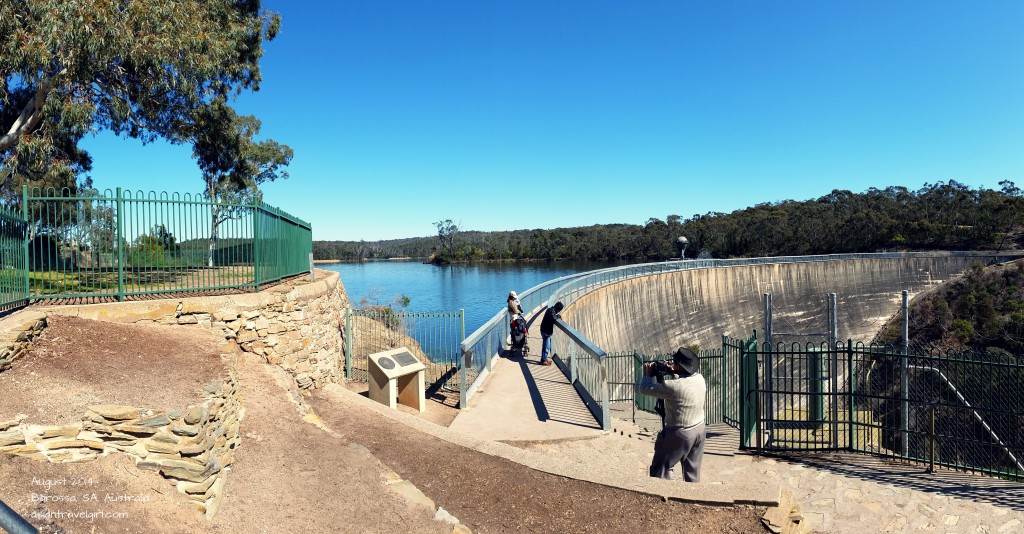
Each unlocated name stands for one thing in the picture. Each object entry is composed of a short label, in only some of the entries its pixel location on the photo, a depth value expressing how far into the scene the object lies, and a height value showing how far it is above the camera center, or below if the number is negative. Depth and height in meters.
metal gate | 7.20 -2.16
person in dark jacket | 11.05 -1.46
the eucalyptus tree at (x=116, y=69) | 9.89 +4.22
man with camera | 4.78 -1.42
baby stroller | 11.64 -1.59
